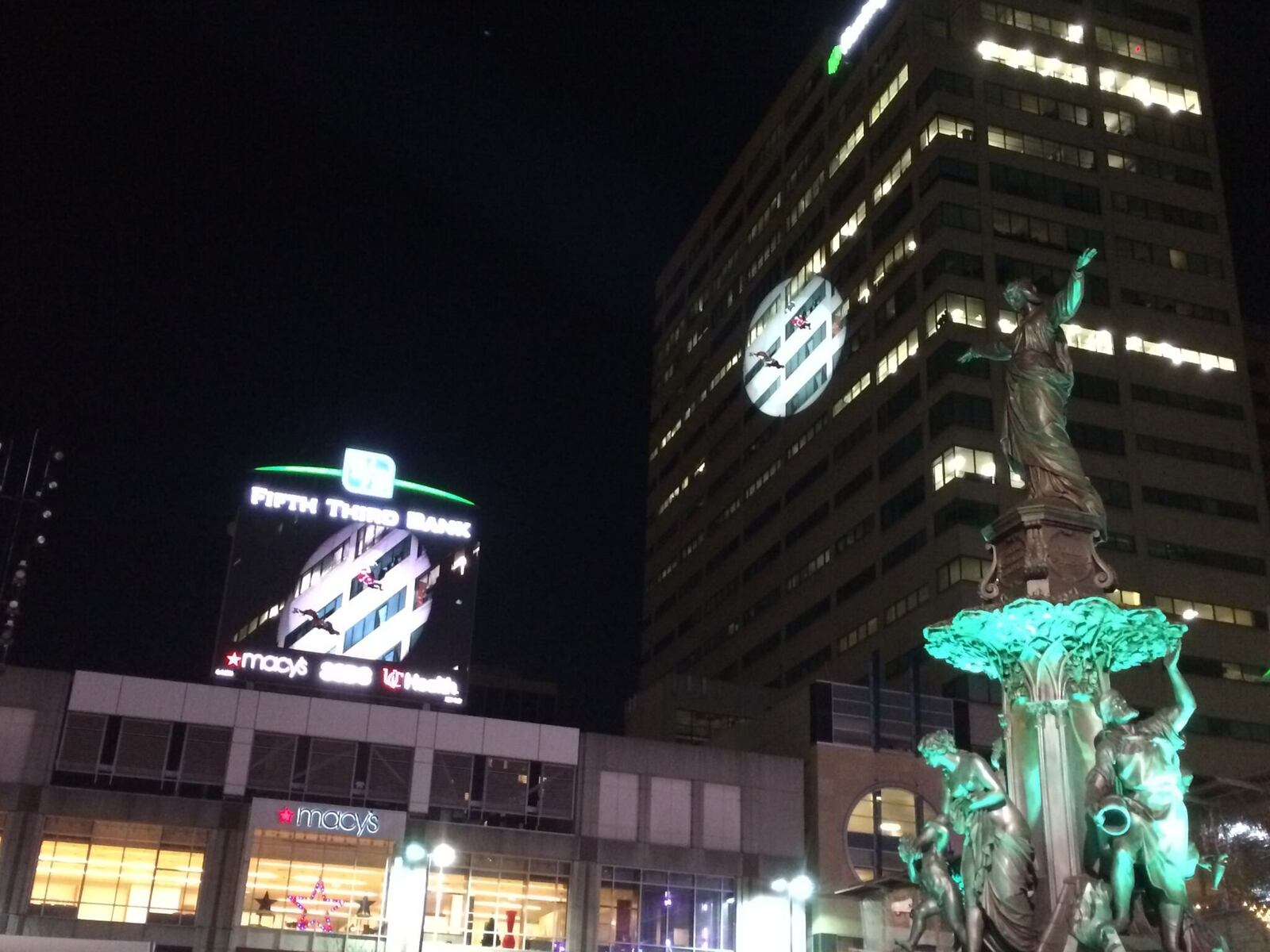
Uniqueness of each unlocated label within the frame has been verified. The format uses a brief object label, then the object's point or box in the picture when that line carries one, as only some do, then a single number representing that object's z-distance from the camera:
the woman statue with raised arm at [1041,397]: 23.67
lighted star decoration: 53.12
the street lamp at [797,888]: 47.47
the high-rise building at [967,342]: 89.19
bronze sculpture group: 19.30
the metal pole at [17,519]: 53.09
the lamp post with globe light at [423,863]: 51.02
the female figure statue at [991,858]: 20.39
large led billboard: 57.81
